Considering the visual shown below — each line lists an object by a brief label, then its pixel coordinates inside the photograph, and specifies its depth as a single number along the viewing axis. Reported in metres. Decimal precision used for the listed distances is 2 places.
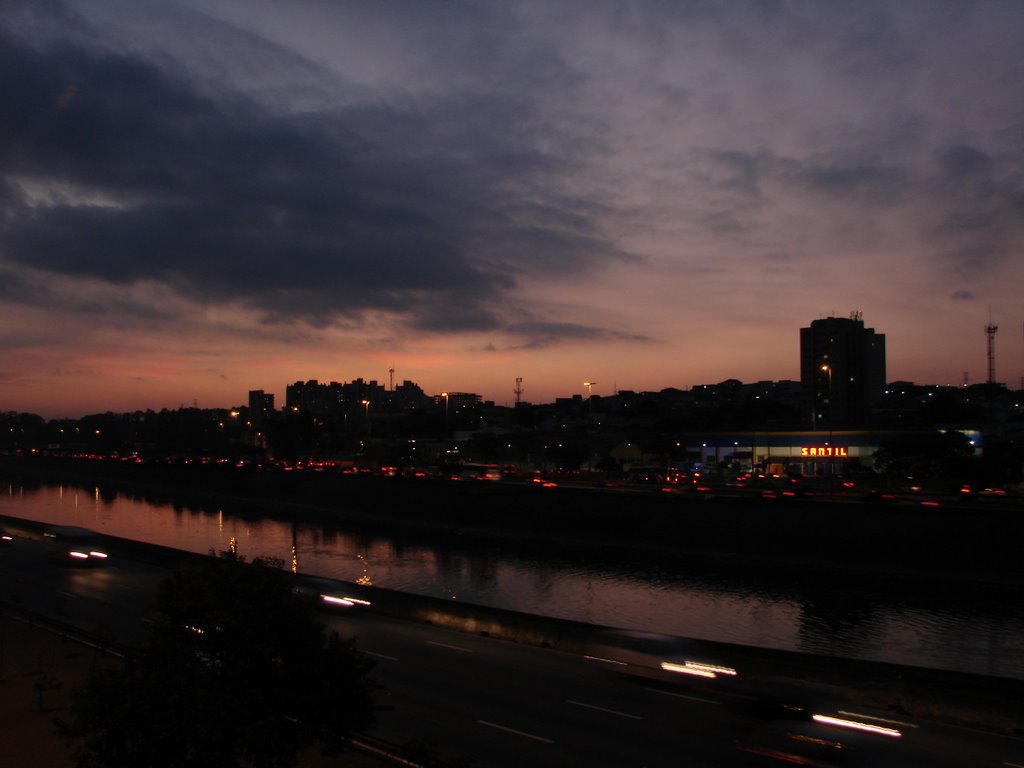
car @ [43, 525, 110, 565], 34.78
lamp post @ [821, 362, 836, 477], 71.89
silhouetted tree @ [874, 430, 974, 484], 60.72
